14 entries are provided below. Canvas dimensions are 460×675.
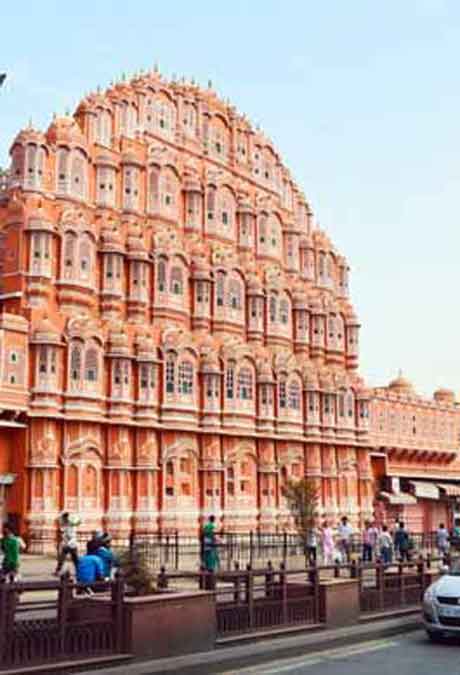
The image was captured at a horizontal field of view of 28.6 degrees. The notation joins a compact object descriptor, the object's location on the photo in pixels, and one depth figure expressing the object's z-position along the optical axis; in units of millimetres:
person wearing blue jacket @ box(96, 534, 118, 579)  15933
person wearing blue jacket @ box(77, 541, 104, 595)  13602
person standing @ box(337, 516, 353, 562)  32162
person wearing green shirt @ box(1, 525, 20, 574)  20922
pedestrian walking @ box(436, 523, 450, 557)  33375
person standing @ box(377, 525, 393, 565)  29625
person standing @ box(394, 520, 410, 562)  29688
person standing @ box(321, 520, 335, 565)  29266
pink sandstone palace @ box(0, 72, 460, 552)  36344
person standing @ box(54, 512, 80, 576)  24344
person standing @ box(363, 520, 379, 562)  30797
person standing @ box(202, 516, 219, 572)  24544
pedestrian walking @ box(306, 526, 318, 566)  28172
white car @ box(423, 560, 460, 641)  15219
